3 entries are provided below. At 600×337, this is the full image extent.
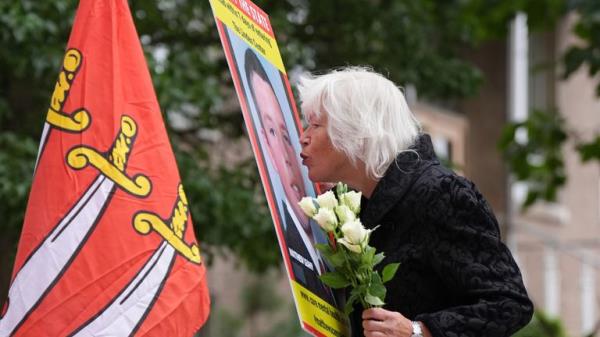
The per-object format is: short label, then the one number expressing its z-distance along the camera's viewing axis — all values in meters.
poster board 5.22
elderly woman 5.07
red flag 5.57
